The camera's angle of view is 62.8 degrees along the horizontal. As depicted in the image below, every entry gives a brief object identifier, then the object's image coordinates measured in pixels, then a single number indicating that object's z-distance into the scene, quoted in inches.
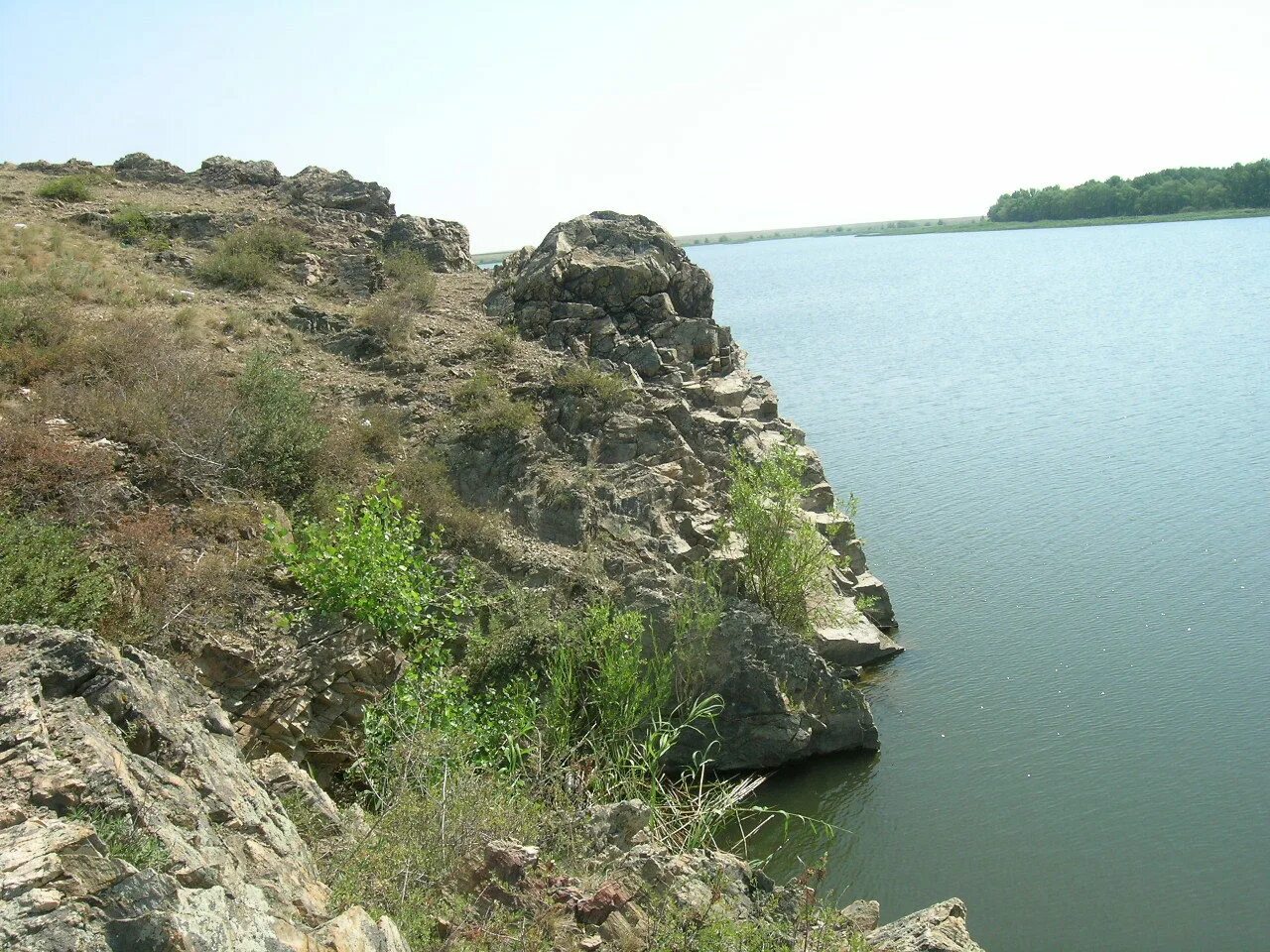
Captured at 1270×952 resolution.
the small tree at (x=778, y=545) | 541.6
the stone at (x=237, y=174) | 868.6
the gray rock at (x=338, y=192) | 828.6
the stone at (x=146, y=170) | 869.8
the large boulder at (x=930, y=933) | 296.8
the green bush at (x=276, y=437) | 484.1
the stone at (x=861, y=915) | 319.3
